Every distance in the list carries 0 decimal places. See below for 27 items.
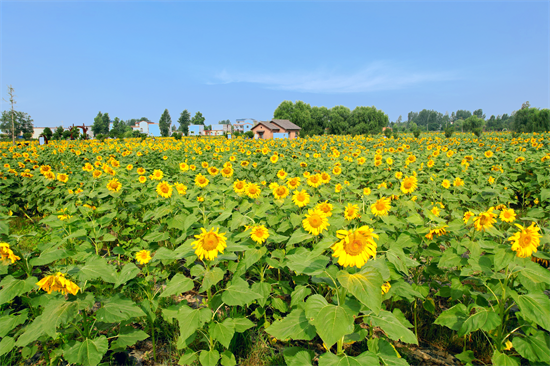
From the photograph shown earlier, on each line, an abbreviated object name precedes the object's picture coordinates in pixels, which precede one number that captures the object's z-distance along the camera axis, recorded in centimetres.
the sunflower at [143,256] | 306
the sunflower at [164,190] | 402
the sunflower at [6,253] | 184
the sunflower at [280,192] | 341
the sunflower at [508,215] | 273
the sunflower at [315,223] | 225
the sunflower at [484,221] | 227
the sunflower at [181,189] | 391
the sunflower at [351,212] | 263
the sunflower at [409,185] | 424
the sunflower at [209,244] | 192
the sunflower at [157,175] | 561
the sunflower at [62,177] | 560
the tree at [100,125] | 9552
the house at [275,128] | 6176
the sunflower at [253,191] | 359
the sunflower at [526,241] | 180
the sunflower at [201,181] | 461
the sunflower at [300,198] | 320
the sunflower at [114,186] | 436
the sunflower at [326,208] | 253
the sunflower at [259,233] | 237
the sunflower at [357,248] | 151
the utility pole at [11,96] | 3638
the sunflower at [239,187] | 365
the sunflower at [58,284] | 159
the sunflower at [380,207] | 287
